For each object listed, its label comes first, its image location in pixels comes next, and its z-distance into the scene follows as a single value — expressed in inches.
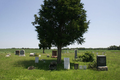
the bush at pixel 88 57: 756.0
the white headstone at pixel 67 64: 486.3
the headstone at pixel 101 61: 474.9
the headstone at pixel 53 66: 463.1
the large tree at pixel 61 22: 572.1
